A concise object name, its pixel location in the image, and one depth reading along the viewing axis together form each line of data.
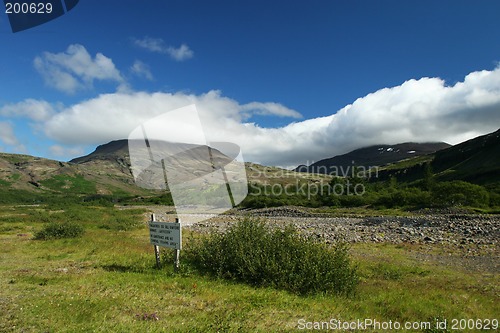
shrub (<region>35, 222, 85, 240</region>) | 27.73
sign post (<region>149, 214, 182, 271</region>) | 14.19
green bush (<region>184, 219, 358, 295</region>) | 13.13
